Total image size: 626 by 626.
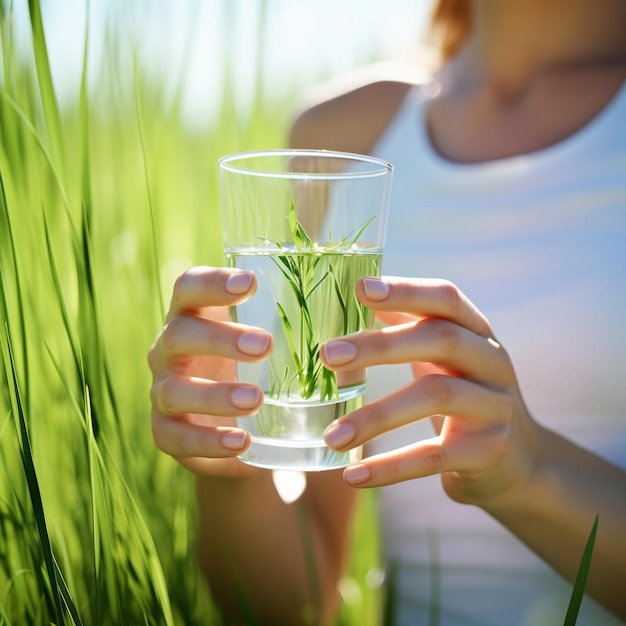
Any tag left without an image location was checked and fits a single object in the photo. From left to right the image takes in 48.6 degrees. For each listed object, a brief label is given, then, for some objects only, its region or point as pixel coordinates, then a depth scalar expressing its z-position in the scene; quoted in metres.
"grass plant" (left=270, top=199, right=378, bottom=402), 0.67
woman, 0.72
